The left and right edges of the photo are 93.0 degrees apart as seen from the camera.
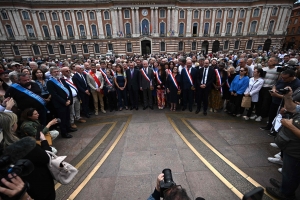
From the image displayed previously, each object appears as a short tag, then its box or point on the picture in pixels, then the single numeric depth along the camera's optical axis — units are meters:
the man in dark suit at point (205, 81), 5.53
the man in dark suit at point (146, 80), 6.18
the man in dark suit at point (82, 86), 5.53
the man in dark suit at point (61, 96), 4.28
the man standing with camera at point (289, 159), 2.11
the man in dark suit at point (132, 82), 6.19
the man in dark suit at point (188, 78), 5.79
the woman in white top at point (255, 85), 4.95
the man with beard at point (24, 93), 3.62
